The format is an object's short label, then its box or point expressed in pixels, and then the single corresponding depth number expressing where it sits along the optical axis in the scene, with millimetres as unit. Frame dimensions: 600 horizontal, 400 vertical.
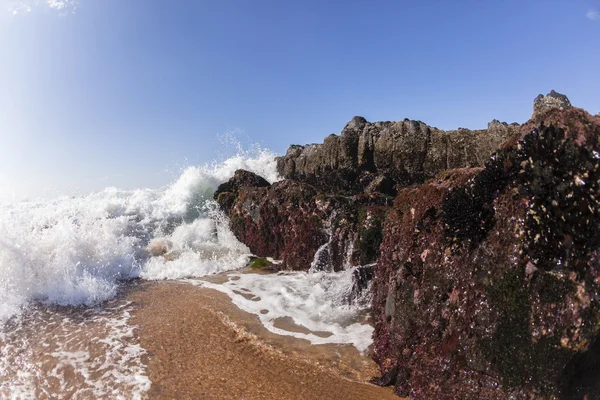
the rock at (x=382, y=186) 13969
